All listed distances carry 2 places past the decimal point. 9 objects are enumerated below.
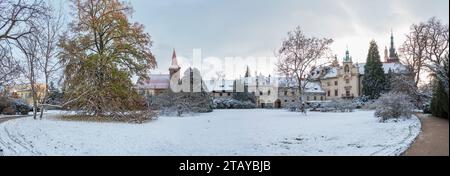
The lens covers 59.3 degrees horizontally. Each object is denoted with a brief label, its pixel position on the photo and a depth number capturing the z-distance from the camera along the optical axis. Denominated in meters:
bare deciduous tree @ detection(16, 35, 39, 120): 18.11
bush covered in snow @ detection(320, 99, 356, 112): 36.12
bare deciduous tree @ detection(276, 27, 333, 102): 33.75
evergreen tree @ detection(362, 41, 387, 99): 43.00
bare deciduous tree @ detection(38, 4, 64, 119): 22.25
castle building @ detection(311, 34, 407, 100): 58.06
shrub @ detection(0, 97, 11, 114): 30.61
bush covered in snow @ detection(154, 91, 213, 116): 31.45
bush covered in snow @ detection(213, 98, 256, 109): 52.16
